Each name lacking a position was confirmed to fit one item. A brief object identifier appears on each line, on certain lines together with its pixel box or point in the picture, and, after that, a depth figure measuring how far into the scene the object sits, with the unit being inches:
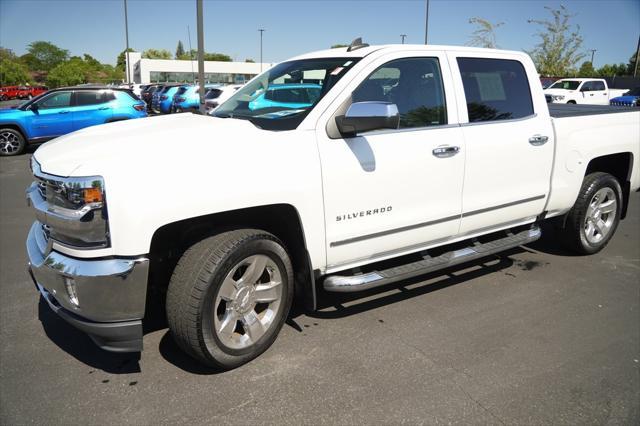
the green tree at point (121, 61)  5898.6
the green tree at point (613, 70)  2815.0
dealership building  3016.7
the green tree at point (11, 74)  3100.4
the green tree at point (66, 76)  3312.0
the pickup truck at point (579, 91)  951.6
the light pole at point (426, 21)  1177.4
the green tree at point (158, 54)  6054.1
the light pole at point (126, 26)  1505.2
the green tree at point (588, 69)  2493.4
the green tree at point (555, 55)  1428.4
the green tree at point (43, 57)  4896.4
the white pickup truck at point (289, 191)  102.7
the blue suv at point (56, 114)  490.6
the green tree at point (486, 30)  1107.3
